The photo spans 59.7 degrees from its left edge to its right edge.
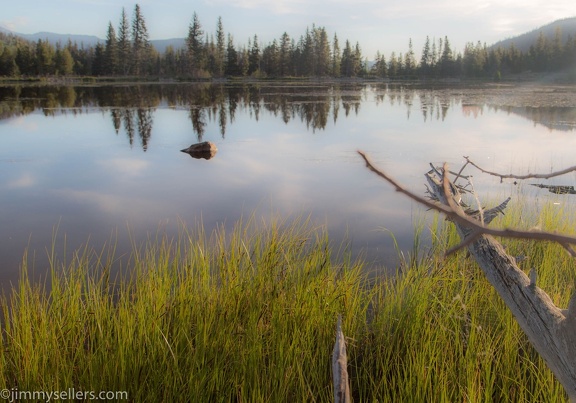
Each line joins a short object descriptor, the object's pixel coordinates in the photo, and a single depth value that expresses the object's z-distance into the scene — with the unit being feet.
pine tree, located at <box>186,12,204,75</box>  280.18
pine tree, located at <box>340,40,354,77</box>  315.78
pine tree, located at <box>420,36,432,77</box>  317.56
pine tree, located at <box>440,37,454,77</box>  299.95
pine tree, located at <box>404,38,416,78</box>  311.11
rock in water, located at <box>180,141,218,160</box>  49.82
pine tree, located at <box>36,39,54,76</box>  240.53
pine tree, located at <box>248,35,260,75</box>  289.74
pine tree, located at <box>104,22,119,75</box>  259.80
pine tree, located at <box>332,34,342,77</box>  310.47
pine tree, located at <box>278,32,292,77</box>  299.11
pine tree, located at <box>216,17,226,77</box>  281.95
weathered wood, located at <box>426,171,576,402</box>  4.91
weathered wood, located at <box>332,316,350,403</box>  4.93
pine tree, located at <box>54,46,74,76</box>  244.01
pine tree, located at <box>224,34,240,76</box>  273.33
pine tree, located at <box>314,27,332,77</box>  309.01
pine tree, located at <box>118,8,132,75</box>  270.26
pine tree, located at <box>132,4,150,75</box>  272.31
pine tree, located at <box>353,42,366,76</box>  317.91
